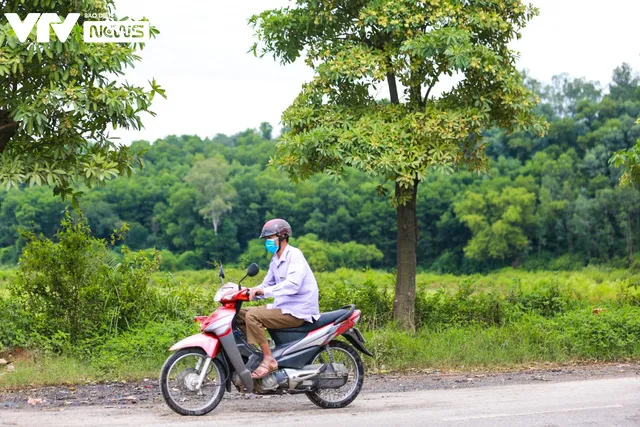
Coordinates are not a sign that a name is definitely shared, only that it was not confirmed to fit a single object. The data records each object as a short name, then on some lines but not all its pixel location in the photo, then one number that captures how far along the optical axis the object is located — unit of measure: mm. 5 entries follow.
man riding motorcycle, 9039
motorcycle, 8906
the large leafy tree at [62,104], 11117
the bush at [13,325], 13344
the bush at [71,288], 13570
